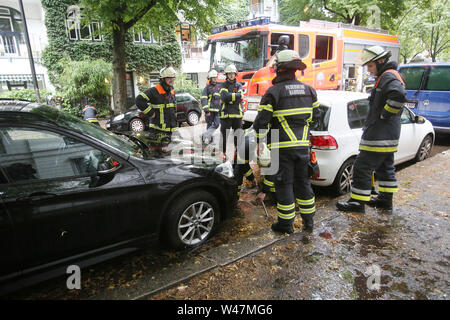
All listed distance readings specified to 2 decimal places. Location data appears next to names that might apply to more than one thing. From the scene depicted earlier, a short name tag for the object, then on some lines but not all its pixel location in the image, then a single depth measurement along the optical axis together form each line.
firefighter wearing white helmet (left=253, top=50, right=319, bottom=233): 3.14
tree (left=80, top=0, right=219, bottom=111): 6.51
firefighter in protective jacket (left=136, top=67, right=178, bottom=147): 5.01
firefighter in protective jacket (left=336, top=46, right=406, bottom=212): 3.54
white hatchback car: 4.11
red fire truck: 8.14
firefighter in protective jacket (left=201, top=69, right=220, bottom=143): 7.41
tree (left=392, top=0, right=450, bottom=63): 15.22
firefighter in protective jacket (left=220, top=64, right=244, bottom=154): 5.98
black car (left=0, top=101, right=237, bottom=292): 2.20
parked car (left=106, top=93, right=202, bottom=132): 10.66
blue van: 7.29
